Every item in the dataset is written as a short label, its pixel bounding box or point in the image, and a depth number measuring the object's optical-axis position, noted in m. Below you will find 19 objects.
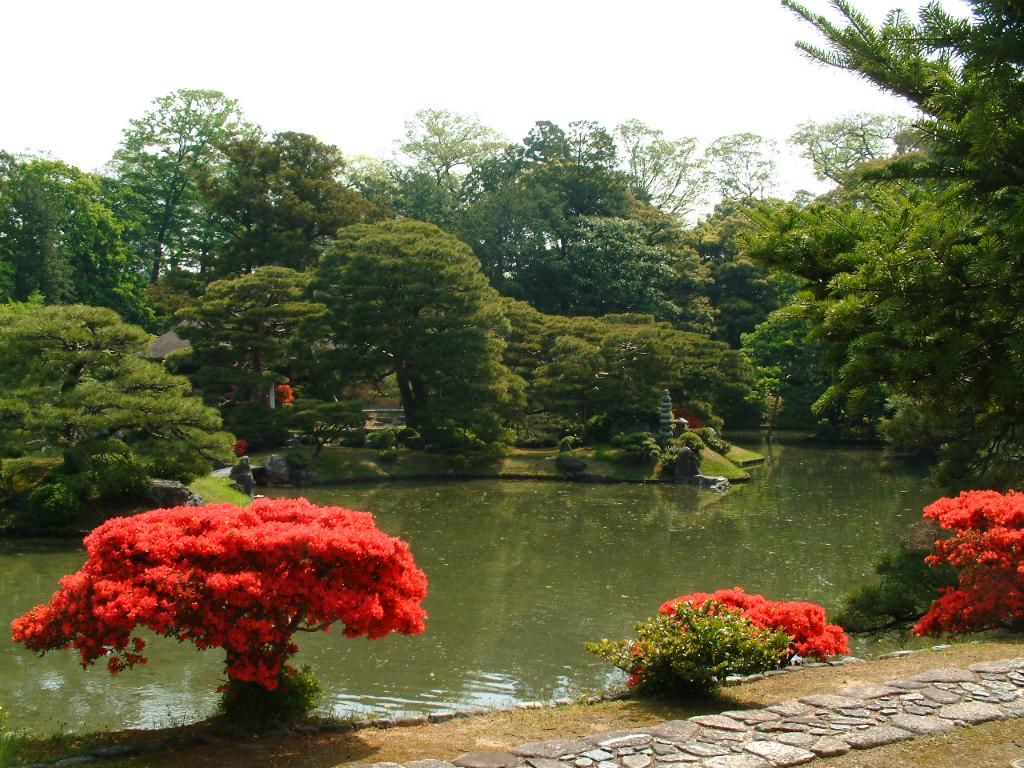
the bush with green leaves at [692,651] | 5.65
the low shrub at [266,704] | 5.34
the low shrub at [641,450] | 23.55
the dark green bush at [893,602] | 8.67
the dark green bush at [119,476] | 14.35
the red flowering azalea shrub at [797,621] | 7.02
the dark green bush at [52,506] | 13.97
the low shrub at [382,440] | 23.81
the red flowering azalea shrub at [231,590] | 5.05
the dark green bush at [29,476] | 14.55
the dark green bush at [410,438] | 24.50
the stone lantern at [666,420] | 24.59
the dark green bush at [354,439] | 24.11
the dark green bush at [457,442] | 23.67
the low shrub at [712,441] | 25.42
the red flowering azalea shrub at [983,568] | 7.41
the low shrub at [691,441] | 24.03
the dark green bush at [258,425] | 22.59
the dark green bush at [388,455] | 23.12
